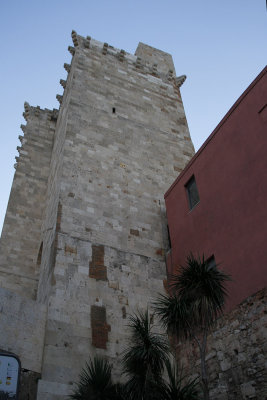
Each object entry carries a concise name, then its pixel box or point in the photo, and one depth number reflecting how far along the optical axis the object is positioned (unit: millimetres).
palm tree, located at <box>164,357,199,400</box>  7453
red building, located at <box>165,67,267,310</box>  9391
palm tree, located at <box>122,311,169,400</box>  7934
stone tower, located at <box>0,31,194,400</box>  10102
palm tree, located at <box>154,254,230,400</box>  8383
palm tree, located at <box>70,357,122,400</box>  8085
